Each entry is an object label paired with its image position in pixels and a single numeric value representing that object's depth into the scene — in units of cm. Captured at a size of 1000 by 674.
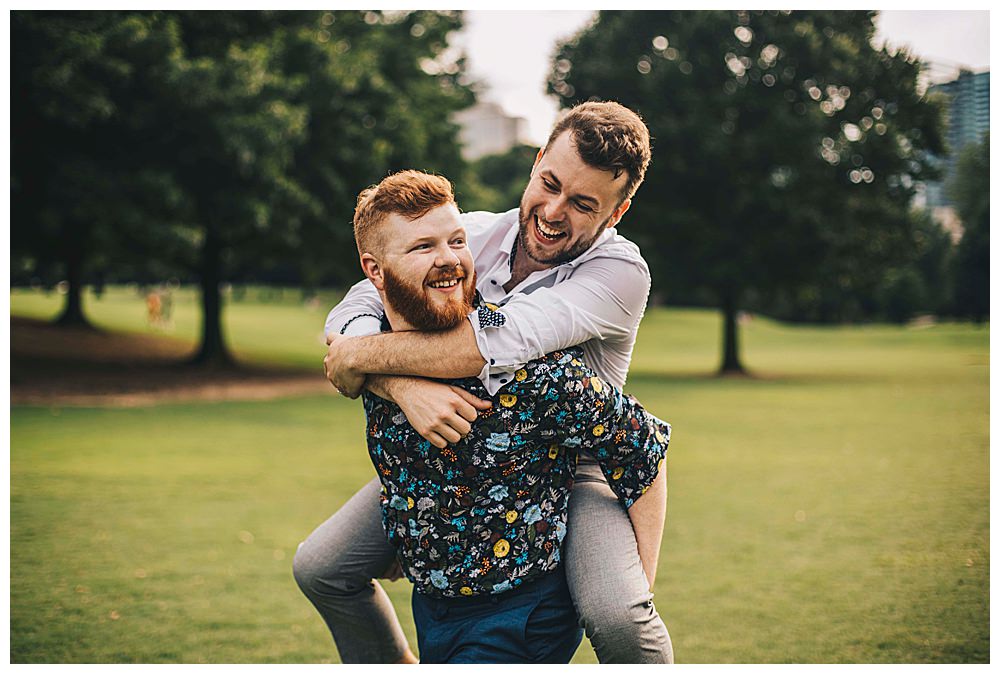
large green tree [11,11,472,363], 1465
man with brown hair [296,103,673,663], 236
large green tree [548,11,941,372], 2223
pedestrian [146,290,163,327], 3438
